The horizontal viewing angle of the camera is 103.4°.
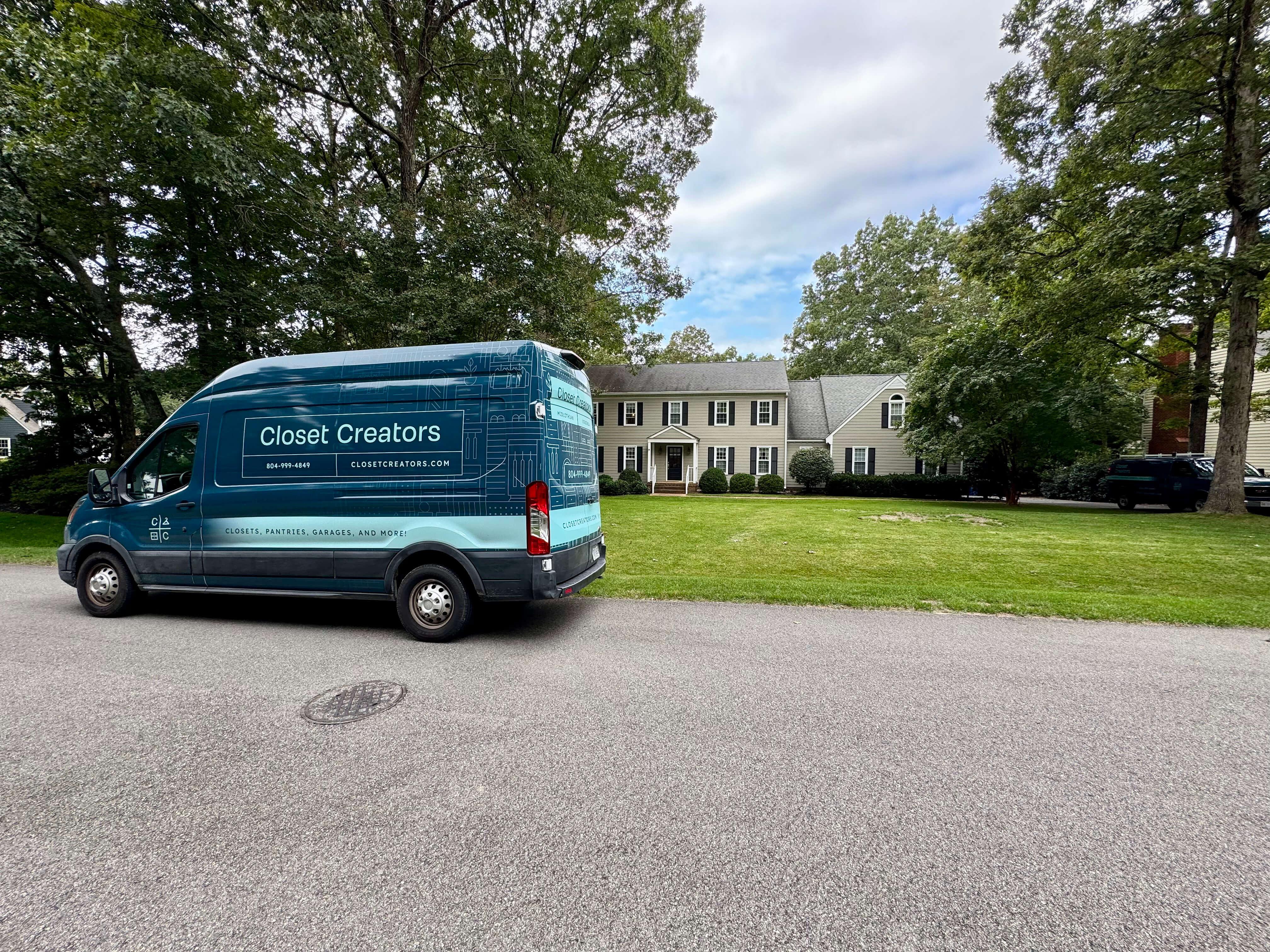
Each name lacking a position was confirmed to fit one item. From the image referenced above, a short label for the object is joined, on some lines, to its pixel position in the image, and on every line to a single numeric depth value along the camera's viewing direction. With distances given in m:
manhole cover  3.24
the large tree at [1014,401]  17.61
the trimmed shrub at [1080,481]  21.62
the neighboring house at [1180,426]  21.12
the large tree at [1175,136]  12.38
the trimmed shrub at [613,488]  26.81
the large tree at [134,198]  9.76
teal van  4.57
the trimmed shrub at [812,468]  27.08
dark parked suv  15.17
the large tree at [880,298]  37.47
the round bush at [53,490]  14.76
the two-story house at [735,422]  28.25
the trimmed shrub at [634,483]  27.19
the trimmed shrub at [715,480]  27.58
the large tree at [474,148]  12.42
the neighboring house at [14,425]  43.75
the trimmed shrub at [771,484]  27.44
